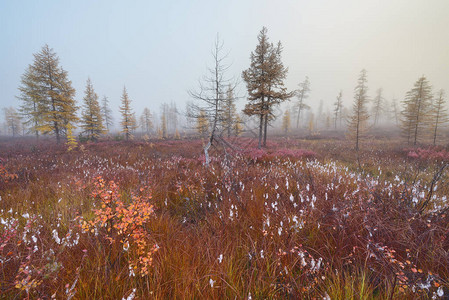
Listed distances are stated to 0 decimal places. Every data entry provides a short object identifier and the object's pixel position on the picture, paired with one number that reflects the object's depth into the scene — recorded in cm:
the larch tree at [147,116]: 6161
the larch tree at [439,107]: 2377
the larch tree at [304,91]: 5247
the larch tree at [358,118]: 1894
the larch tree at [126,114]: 3161
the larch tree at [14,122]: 5257
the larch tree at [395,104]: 6966
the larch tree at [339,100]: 5033
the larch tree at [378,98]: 5971
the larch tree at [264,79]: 1564
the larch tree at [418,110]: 2301
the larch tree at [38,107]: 2073
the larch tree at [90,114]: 2688
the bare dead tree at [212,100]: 641
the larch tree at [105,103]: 5086
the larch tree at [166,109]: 8731
